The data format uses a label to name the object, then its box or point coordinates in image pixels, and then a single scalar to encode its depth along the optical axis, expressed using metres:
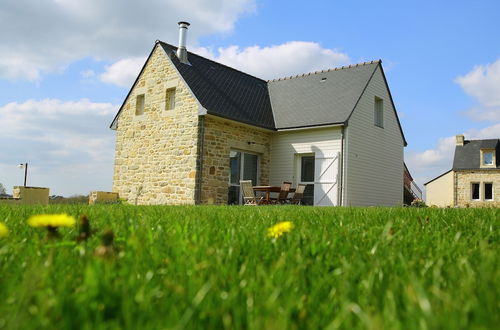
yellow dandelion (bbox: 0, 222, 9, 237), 1.45
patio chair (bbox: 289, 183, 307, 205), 15.05
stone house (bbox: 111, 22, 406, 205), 15.31
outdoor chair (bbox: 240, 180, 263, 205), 14.75
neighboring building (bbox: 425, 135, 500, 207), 34.53
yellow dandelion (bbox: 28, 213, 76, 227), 1.46
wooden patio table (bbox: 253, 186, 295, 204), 14.83
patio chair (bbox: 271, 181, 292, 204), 14.75
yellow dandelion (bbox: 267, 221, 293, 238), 1.94
